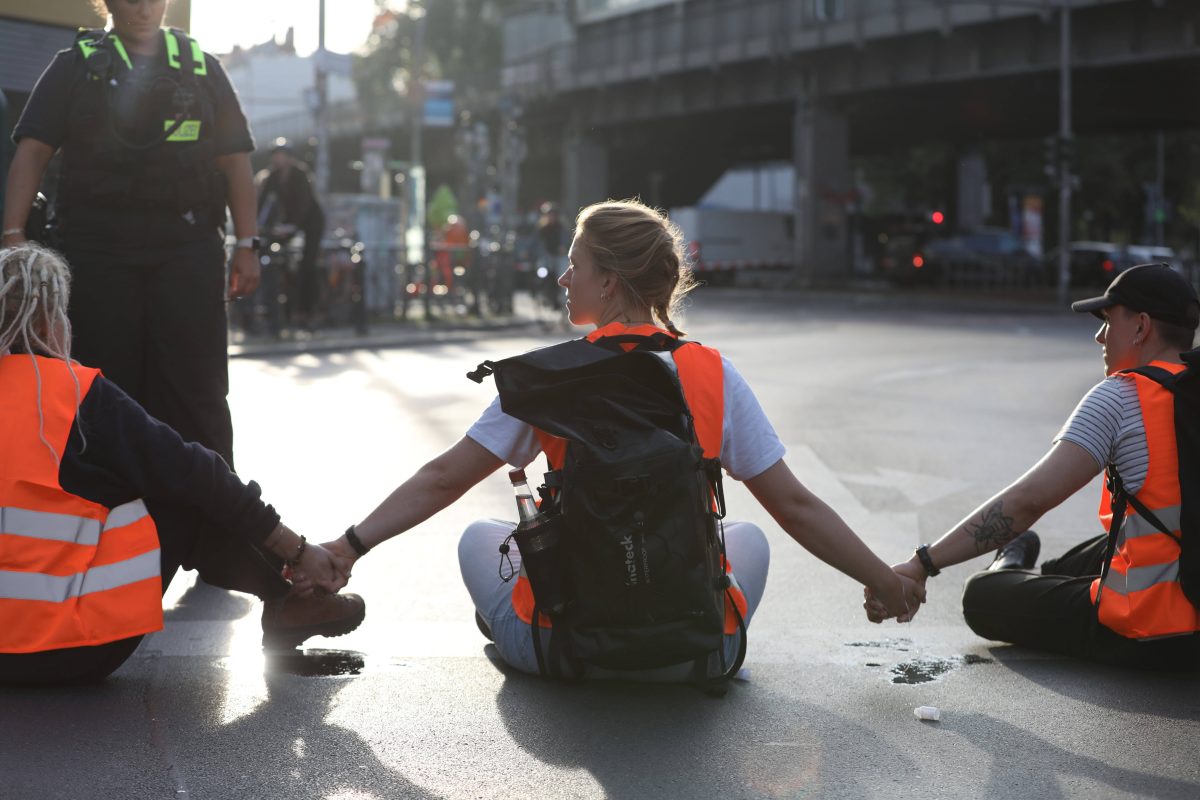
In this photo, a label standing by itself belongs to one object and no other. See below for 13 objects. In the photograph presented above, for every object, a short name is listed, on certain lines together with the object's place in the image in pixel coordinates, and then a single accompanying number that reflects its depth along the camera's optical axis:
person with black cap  4.29
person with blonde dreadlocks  3.93
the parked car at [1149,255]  44.22
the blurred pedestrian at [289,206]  18.27
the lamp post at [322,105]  24.95
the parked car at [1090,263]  42.94
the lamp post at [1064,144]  35.06
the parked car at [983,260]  42.47
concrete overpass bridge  37.38
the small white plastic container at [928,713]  3.99
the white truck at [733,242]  50.12
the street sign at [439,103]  42.16
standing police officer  5.26
